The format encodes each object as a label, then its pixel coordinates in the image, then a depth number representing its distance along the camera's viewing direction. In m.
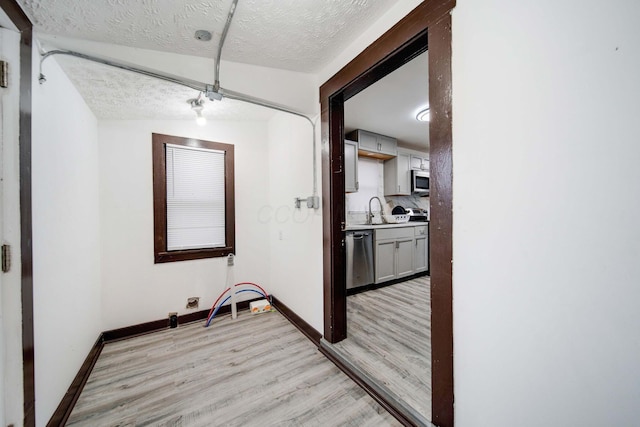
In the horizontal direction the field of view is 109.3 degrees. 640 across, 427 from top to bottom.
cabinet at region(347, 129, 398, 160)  3.68
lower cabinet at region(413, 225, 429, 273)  4.02
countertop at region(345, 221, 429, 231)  3.22
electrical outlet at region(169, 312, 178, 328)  2.36
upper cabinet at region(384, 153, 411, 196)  4.24
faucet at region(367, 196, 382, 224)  4.12
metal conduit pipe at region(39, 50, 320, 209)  1.26
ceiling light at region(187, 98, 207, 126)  1.95
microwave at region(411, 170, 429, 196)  4.35
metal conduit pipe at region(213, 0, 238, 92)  1.16
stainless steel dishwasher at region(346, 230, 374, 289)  3.24
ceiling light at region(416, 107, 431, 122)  2.96
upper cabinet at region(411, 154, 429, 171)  4.50
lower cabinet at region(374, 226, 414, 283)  3.49
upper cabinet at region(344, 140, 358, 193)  3.49
